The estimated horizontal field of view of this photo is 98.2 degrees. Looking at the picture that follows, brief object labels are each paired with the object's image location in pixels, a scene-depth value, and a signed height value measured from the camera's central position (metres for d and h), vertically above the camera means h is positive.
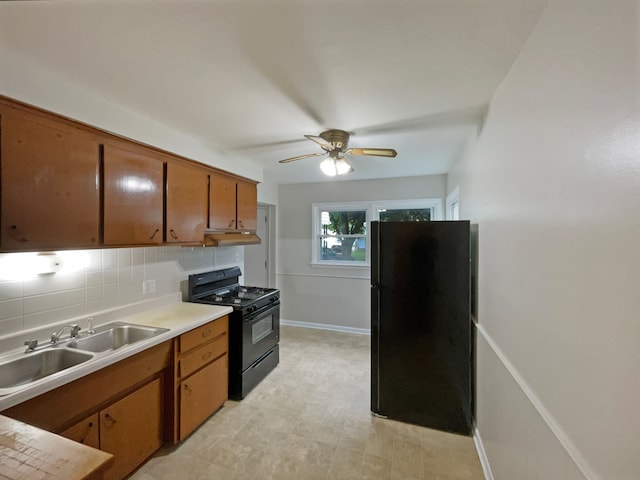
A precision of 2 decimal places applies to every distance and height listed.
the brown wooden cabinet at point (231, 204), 2.85 +0.41
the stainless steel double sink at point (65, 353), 1.54 -0.71
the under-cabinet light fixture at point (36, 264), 1.62 -0.15
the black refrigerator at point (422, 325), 2.24 -0.71
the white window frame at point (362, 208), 4.13 +0.49
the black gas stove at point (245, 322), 2.63 -0.84
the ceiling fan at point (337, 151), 2.30 +0.76
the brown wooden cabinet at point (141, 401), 1.43 -1.02
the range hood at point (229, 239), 2.72 +0.01
